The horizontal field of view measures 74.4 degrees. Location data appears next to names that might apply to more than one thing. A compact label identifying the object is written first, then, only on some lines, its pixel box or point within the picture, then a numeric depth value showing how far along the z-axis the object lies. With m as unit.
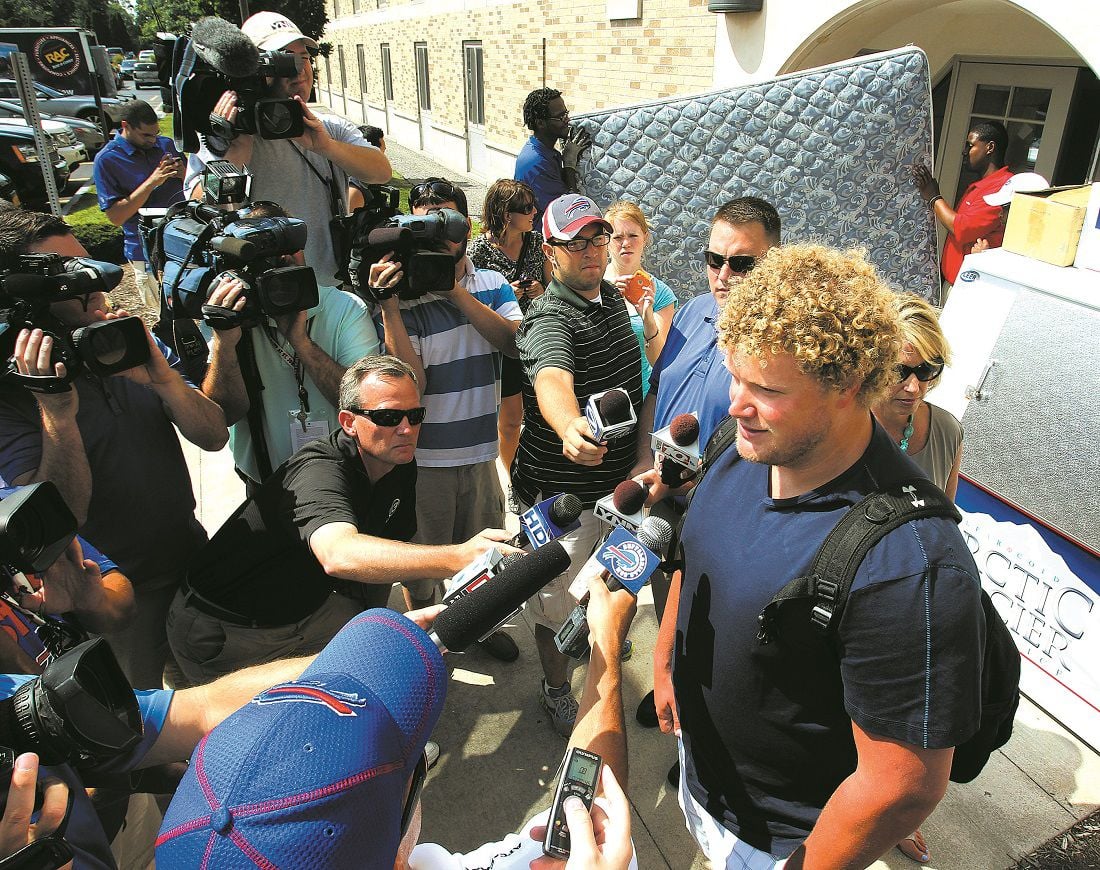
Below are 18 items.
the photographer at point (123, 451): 2.30
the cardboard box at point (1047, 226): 2.93
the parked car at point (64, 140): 13.92
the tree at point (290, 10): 17.83
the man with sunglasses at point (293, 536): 2.30
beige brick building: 8.34
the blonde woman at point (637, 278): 3.51
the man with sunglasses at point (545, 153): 5.29
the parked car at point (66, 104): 18.14
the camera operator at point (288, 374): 2.79
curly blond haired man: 1.32
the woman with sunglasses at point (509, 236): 4.20
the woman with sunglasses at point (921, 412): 2.32
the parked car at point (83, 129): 14.97
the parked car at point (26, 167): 9.22
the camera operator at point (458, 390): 3.11
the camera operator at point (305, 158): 3.22
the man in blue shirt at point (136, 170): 5.79
